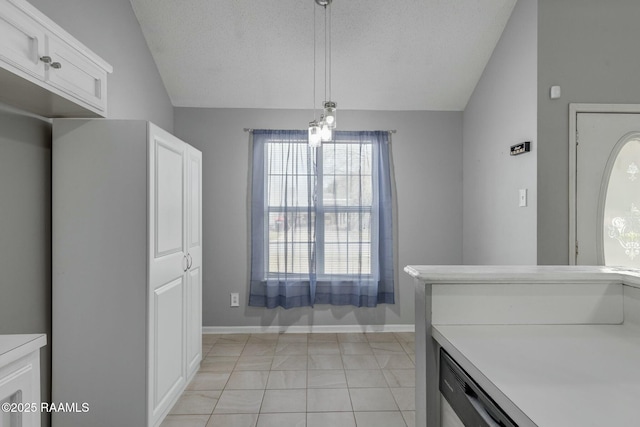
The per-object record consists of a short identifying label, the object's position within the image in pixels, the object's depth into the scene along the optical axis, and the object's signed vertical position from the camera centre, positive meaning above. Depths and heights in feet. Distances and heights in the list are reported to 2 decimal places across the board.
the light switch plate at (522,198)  8.82 +0.36
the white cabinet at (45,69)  4.17 +1.93
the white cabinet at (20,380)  3.56 -1.71
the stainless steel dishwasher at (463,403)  2.85 -1.69
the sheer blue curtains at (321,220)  12.04 -0.24
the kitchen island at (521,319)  3.51 -1.29
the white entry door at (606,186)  8.21 +0.61
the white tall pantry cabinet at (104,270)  6.20 -1.00
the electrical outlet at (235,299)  12.17 -2.89
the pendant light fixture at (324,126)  6.98 +1.73
